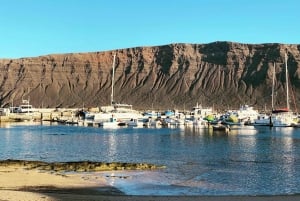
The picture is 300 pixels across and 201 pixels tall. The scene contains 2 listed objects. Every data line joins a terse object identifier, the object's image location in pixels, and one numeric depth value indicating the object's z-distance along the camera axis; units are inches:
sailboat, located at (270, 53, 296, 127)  4499.8
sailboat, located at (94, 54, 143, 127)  4749.0
